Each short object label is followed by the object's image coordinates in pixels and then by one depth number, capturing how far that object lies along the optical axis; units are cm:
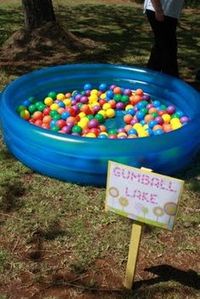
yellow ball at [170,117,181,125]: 496
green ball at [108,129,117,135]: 479
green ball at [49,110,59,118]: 517
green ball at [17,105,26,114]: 520
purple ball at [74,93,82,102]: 564
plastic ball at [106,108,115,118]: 538
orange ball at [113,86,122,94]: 582
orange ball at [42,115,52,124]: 505
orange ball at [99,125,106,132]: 491
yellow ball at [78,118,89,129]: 498
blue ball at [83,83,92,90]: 591
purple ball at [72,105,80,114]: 530
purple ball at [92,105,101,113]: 542
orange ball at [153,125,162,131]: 484
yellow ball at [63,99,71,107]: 553
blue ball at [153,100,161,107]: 553
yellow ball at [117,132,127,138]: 469
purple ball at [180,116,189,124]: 499
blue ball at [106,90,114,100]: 573
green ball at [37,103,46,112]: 534
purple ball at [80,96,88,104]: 559
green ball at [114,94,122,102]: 568
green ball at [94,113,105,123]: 524
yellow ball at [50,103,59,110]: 538
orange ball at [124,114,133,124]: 522
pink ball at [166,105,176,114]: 532
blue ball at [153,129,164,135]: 468
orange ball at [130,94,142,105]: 563
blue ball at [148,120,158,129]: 495
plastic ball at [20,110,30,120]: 512
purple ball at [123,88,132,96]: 584
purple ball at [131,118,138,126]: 514
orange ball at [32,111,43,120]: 513
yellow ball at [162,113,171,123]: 510
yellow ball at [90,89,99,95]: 576
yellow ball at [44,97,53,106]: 555
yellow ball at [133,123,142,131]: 489
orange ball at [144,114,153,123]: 514
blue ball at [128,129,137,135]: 475
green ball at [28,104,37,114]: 532
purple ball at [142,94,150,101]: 571
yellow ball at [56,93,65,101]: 568
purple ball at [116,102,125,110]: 555
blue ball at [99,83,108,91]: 591
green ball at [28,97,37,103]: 548
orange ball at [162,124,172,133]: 484
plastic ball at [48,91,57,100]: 569
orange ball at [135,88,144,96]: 575
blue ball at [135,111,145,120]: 522
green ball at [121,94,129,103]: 566
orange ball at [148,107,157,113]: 532
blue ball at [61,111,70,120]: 514
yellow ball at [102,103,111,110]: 549
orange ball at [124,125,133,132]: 492
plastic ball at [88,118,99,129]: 490
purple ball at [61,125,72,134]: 478
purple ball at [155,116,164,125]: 500
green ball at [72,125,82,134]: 480
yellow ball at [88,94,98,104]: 563
